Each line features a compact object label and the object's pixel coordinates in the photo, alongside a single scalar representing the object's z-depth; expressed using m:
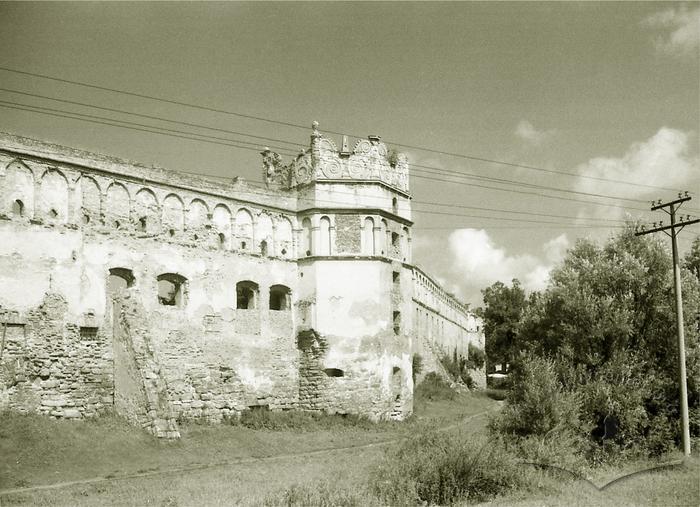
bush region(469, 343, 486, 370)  54.62
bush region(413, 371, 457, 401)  35.28
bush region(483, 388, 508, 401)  45.69
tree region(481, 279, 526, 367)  61.59
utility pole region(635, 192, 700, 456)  20.22
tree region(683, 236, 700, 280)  33.35
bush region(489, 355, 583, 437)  18.89
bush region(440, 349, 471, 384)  46.06
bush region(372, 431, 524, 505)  14.66
